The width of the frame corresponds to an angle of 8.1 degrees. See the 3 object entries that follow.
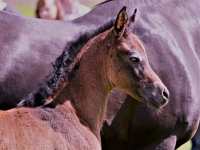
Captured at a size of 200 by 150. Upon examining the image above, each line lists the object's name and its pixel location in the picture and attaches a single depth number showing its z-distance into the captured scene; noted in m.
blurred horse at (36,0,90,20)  15.51
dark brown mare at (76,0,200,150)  9.93
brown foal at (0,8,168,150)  8.44
